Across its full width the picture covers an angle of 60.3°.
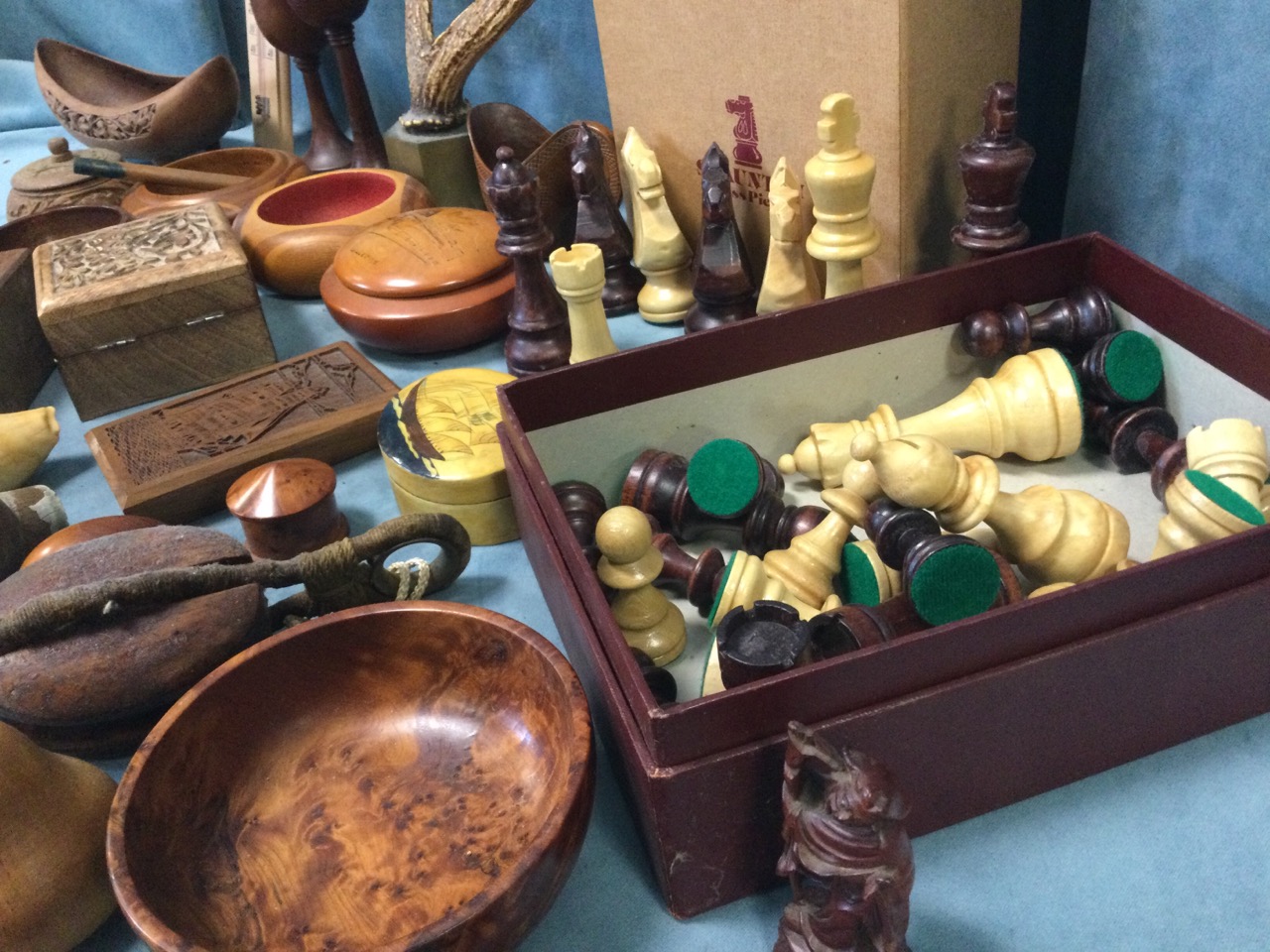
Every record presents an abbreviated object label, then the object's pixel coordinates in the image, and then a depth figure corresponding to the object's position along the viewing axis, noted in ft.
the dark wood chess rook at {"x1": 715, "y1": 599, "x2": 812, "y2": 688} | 0.79
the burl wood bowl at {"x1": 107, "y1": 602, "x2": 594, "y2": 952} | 0.82
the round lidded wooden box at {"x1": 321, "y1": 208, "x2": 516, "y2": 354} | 1.59
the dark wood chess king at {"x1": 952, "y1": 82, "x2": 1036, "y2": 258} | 1.16
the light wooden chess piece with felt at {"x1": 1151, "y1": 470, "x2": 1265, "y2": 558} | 0.90
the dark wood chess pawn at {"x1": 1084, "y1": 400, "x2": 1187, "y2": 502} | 1.06
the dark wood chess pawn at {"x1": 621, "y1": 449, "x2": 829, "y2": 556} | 1.10
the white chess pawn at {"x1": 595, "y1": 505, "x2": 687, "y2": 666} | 0.98
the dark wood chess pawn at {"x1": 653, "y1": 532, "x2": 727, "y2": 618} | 1.02
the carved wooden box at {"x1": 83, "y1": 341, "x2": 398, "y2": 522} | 1.33
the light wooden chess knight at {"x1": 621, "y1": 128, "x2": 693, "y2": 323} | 1.54
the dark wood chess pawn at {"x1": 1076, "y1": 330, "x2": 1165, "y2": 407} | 1.13
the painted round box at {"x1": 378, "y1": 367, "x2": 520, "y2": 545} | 1.21
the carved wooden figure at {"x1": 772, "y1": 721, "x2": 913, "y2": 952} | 0.65
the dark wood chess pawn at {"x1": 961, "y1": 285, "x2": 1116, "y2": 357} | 1.19
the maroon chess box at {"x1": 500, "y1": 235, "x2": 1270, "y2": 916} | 0.75
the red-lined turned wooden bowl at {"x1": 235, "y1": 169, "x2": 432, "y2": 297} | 1.84
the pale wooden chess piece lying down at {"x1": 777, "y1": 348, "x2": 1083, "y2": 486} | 1.13
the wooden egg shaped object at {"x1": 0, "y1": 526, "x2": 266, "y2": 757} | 0.93
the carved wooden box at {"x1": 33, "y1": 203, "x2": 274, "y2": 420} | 1.53
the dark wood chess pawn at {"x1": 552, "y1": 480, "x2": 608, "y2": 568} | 1.07
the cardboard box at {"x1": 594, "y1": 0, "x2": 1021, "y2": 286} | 1.21
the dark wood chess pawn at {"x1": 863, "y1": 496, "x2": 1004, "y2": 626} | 0.88
